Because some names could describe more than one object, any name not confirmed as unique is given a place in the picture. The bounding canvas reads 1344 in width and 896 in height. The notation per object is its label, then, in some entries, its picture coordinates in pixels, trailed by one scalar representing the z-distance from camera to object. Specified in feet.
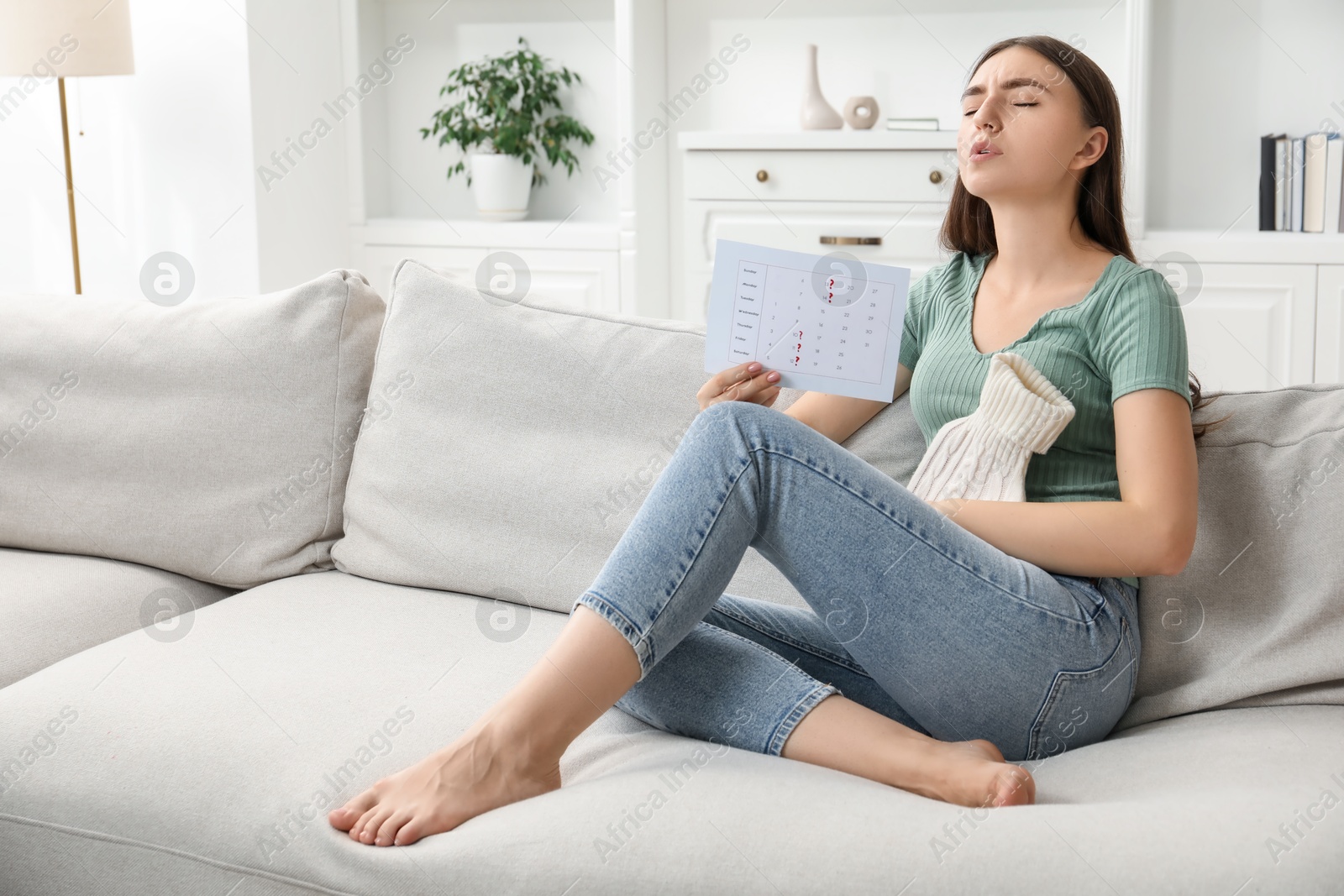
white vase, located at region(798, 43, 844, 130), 10.80
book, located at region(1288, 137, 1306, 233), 9.55
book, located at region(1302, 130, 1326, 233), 9.42
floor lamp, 9.62
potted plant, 11.69
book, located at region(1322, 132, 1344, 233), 9.34
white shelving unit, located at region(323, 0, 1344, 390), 9.63
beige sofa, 3.26
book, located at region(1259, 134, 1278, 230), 9.70
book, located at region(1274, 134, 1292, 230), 9.63
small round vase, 10.59
